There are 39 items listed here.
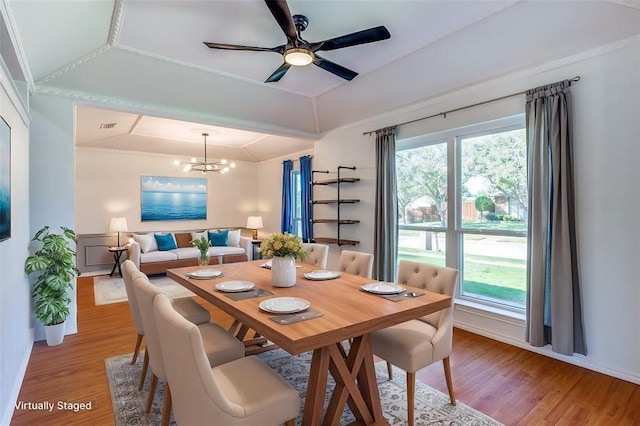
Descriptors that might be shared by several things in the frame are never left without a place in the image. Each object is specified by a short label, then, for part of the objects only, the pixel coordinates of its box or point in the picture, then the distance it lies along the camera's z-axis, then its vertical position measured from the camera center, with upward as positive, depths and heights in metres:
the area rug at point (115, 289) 4.75 -1.20
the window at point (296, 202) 7.20 +0.26
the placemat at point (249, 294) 2.01 -0.51
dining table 1.51 -0.52
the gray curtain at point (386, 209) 4.28 +0.06
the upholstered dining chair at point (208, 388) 1.24 -0.79
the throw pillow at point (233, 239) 7.43 -0.56
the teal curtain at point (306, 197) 6.34 +0.34
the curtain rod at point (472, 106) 2.77 +1.15
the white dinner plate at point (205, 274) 2.56 -0.48
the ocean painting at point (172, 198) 7.09 +0.38
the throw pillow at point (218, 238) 7.27 -0.52
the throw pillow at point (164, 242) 6.57 -0.54
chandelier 5.81 +0.94
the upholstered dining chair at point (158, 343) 1.77 -0.81
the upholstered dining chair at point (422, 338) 1.96 -0.80
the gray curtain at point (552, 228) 2.73 -0.14
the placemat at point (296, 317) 1.57 -0.52
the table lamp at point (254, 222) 7.81 -0.18
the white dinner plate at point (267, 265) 3.07 -0.48
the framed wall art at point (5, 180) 1.97 +0.23
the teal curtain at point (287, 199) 7.19 +0.34
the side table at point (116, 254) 6.13 -0.76
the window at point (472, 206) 3.34 +0.08
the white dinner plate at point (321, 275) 2.54 -0.49
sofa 6.09 -0.70
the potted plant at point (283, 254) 2.26 -0.28
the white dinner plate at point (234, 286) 2.14 -0.49
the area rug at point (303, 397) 2.03 -1.28
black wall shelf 4.93 +0.18
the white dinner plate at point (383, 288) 2.10 -0.50
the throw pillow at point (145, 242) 6.33 -0.52
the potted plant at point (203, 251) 3.20 -0.36
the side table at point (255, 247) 7.54 -0.76
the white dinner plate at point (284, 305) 1.70 -0.50
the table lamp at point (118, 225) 6.29 -0.18
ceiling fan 2.12 +1.21
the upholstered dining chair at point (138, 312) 2.34 -0.76
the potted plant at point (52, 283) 3.07 -0.65
